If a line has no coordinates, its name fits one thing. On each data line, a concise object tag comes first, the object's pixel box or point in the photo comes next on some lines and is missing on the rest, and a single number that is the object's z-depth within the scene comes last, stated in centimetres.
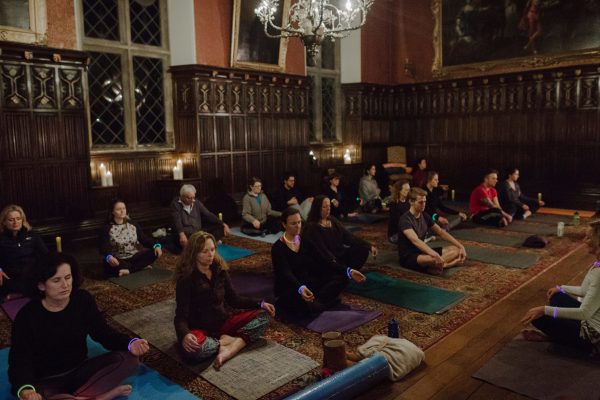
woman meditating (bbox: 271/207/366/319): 424
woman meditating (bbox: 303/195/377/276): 462
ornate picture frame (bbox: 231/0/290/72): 910
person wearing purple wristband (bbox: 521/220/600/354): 322
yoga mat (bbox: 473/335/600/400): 306
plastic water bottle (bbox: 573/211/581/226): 803
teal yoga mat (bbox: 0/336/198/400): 317
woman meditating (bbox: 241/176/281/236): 794
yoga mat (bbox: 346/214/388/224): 884
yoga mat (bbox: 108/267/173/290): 552
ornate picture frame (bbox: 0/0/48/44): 650
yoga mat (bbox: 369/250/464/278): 569
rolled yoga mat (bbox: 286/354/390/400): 278
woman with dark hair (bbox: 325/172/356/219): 876
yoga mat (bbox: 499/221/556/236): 771
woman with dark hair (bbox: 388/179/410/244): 630
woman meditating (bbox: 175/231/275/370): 347
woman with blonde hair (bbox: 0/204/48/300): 504
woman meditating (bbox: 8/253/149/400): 263
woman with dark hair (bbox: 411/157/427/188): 1054
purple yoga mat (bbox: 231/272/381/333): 416
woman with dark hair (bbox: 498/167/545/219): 858
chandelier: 548
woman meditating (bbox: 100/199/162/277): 577
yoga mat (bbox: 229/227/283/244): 766
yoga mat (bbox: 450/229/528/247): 710
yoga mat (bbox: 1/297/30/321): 469
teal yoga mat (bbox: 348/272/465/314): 462
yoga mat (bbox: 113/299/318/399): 325
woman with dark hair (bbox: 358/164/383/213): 970
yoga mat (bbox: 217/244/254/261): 666
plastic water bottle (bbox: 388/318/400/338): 368
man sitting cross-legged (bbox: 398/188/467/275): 554
